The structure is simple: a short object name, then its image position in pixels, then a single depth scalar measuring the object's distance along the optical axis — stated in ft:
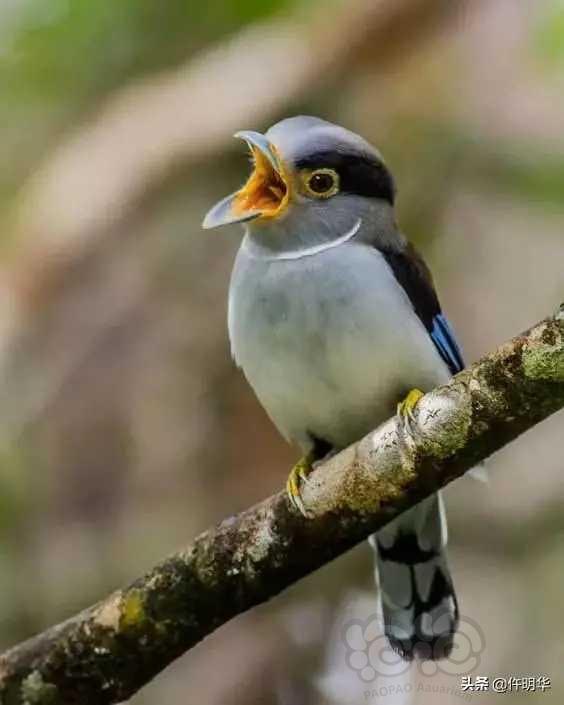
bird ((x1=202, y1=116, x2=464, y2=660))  19.06
